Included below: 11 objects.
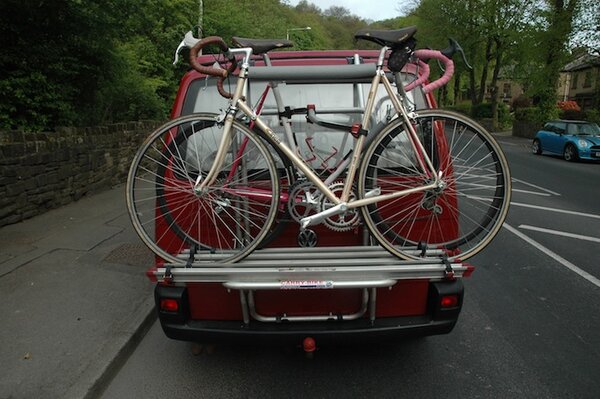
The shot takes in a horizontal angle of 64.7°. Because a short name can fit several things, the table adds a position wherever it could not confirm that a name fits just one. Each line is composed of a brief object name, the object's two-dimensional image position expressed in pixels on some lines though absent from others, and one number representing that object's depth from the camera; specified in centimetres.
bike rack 246
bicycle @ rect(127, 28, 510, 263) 269
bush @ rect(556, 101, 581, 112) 3700
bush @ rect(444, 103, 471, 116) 4691
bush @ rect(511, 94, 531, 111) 4944
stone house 4362
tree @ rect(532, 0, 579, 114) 2377
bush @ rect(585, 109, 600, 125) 2430
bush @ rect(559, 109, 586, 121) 2889
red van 248
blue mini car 1702
